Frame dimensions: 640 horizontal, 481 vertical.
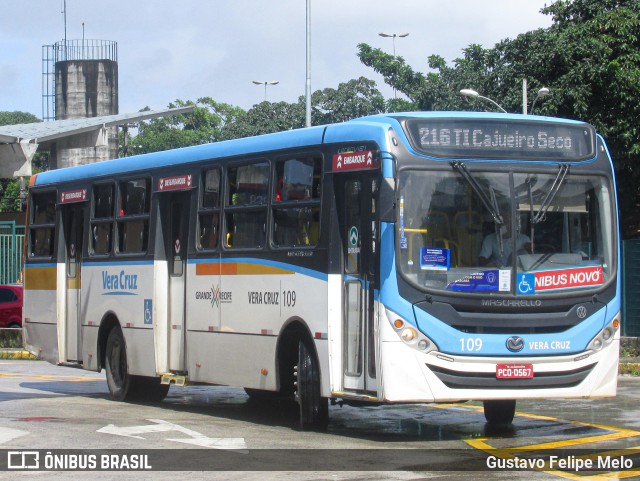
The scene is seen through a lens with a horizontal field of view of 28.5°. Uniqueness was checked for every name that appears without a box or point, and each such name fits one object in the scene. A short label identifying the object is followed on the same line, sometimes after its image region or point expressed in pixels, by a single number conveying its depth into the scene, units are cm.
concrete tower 8131
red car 3462
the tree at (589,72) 3803
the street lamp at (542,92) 3709
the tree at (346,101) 7112
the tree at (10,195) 7556
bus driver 1205
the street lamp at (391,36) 6422
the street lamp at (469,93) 3862
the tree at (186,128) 10275
